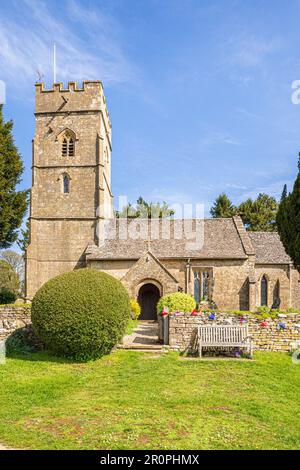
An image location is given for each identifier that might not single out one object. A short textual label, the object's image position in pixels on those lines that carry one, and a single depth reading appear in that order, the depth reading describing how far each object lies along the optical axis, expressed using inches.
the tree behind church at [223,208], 2149.4
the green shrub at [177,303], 731.4
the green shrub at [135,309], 982.4
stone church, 1106.1
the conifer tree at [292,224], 620.1
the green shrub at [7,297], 1135.8
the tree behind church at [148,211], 2213.3
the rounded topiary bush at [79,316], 513.0
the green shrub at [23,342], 569.7
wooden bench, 547.0
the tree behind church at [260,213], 2046.0
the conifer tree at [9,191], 1055.6
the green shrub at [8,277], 2003.0
